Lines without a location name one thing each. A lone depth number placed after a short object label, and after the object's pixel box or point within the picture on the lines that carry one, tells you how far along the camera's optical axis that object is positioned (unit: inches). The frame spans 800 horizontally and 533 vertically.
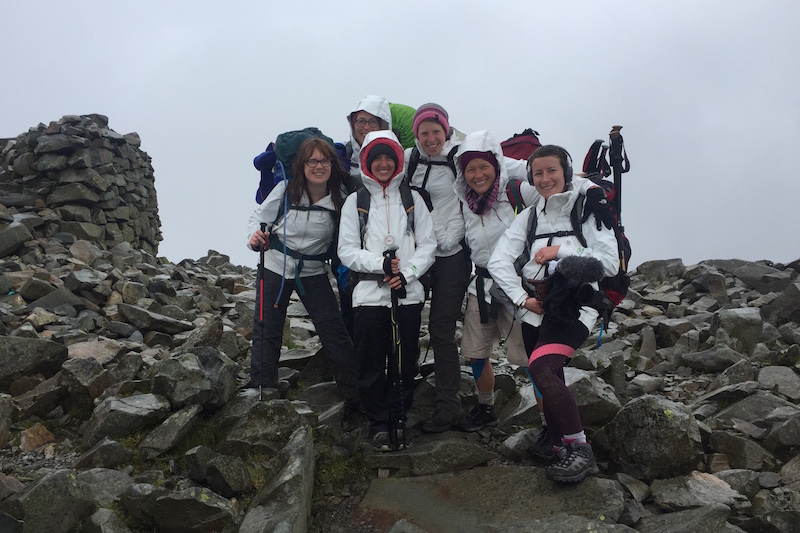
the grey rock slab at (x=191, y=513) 194.7
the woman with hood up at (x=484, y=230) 242.4
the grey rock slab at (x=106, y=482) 216.7
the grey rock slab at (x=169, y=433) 249.8
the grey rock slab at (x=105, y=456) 243.1
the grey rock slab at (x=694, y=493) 210.9
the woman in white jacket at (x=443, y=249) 256.5
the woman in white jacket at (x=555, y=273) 210.5
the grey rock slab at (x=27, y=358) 314.5
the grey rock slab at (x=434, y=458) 244.7
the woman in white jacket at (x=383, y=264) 243.3
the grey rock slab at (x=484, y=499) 207.0
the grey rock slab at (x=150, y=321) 446.9
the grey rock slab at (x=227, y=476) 222.1
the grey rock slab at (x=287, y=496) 188.9
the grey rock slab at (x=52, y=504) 187.3
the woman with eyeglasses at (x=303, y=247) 274.2
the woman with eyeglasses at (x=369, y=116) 280.2
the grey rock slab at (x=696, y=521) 186.4
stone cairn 714.8
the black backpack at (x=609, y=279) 219.3
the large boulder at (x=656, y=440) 230.7
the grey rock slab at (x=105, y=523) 188.2
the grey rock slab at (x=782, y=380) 312.7
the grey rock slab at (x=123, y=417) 258.2
